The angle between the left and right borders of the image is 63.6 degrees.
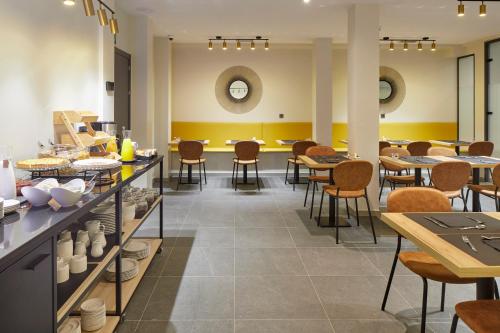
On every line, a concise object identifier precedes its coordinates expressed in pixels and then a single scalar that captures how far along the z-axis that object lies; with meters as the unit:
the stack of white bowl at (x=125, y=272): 3.15
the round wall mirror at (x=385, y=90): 10.33
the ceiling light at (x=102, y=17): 3.81
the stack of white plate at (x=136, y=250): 3.55
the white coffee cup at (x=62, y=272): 2.10
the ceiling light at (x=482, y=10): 5.11
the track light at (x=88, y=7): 3.38
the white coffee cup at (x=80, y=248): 2.40
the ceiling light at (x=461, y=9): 5.00
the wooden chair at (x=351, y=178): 4.59
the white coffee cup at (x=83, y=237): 2.54
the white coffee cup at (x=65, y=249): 2.27
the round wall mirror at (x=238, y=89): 10.16
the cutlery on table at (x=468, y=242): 1.84
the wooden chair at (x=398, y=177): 6.05
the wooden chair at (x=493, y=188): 4.70
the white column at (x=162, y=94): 8.93
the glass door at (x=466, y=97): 9.64
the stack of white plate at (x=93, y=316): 2.44
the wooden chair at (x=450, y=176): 4.68
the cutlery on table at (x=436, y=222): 2.21
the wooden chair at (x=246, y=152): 7.89
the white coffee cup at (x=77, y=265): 2.24
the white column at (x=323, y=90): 8.84
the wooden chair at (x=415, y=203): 2.78
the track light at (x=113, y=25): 4.13
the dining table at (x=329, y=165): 5.03
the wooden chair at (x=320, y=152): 6.32
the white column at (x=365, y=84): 5.77
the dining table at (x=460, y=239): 1.64
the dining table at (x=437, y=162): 4.88
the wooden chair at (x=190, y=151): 7.82
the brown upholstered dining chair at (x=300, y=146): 8.15
